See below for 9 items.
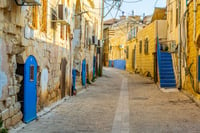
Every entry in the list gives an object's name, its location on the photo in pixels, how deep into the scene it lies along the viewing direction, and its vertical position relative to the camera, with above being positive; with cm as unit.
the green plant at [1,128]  549 -127
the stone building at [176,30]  1407 +139
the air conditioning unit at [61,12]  986 +142
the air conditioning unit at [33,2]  622 +111
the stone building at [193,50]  1123 +26
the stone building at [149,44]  2122 +102
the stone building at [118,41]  4394 +231
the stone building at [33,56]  588 +2
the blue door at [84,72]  1705 -86
